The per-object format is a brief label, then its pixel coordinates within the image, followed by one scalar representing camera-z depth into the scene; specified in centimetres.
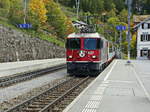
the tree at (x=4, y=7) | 4631
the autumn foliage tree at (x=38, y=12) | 5056
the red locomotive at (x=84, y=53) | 2370
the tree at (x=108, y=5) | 15125
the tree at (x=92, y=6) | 14338
